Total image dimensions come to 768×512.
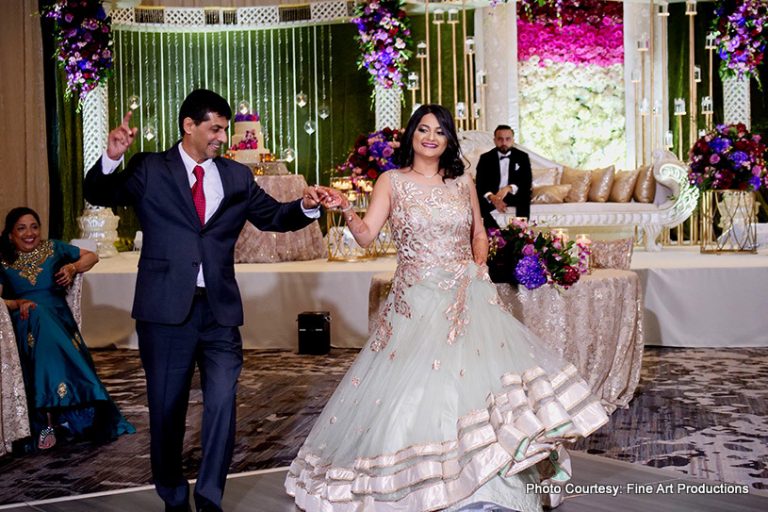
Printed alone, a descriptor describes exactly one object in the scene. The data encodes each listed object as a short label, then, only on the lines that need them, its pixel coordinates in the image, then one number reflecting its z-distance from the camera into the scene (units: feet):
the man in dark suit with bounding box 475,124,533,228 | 31.06
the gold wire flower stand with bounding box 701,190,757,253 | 34.90
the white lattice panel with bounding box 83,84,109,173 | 43.98
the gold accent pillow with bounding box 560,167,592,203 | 39.81
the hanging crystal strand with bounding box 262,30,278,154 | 50.29
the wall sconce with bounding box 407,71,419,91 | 40.09
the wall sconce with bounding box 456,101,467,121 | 43.07
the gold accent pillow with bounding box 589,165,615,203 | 39.73
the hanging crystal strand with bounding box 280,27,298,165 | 50.16
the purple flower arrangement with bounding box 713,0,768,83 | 39.11
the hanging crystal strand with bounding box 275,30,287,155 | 50.14
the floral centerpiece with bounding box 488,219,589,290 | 19.38
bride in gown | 12.11
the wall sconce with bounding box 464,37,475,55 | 43.45
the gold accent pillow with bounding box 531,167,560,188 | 40.81
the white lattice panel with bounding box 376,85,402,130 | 47.80
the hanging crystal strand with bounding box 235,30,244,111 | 50.37
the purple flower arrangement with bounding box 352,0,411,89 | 40.83
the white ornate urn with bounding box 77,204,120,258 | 39.60
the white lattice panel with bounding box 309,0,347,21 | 48.50
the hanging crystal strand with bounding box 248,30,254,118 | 50.37
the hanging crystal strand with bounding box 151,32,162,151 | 49.29
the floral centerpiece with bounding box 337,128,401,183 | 32.04
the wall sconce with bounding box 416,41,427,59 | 43.48
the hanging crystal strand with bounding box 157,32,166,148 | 49.60
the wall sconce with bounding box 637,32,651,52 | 40.58
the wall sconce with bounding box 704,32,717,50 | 40.34
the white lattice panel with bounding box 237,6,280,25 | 49.65
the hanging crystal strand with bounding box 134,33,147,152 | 48.93
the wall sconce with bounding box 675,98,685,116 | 39.88
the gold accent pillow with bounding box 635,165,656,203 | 39.17
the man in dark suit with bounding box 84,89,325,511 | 12.89
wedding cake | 36.24
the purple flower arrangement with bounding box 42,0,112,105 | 36.14
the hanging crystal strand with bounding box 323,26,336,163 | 49.83
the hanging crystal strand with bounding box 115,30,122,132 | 48.16
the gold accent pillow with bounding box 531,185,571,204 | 39.27
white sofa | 38.11
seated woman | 18.49
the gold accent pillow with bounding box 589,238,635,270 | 22.24
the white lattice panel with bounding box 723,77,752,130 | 46.60
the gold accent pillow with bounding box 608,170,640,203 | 39.34
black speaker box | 27.45
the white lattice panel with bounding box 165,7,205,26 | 48.85
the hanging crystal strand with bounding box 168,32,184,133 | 49.93
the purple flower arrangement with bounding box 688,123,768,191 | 33.63
